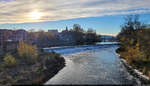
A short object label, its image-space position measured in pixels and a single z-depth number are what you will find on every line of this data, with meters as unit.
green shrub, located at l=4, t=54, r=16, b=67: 13.84
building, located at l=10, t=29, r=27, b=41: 61.31
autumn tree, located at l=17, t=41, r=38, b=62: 16.52
